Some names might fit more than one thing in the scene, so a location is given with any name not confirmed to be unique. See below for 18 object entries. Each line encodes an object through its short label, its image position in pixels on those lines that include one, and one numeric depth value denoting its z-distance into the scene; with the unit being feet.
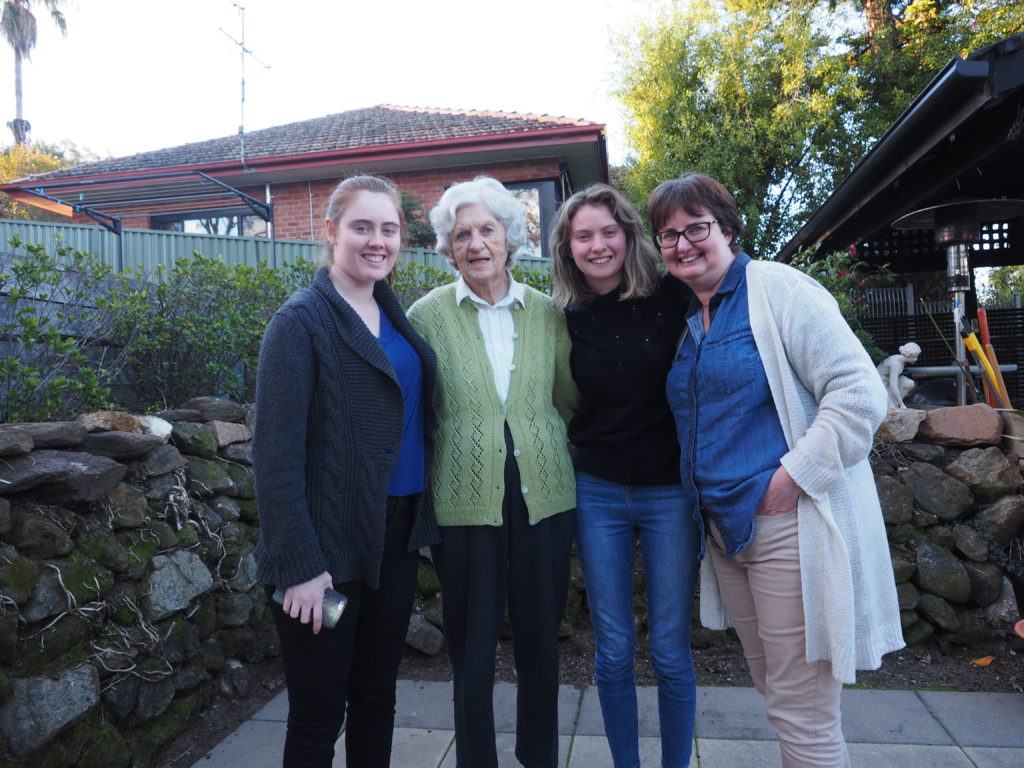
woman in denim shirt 5.82
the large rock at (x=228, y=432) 11.24
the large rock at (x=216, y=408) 11.39
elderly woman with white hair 6.85
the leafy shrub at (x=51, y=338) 9.11
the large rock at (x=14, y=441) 7.38
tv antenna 29.50
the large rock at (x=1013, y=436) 12.59
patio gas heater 15.37
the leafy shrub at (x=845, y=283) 15.69
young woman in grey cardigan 5.60
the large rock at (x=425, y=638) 12.23
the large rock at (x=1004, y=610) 11.87
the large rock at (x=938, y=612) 11.85
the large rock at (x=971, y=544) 12.26
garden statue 14.68
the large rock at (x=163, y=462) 9.55
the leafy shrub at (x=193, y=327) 11.58
